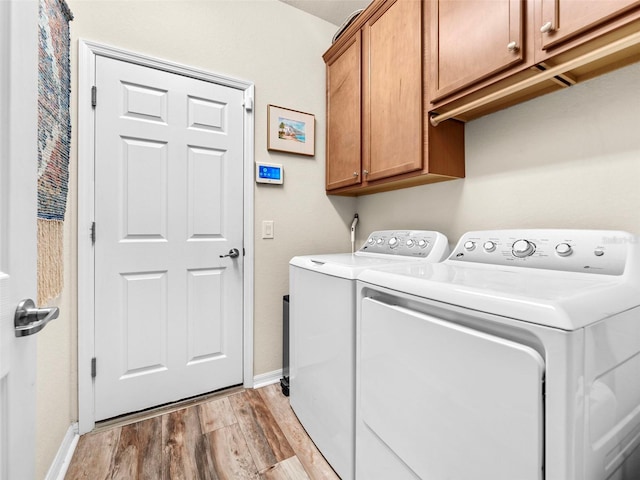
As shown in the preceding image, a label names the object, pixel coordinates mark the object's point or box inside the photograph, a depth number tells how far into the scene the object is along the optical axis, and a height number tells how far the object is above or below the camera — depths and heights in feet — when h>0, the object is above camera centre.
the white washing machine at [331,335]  3.85 -1.43
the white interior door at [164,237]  5.32 +0.05
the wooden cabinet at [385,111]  4.79 +2.44
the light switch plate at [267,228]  6.68 +0.25
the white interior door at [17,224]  1.65 +0.09
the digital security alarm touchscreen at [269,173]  6.54 +1.50
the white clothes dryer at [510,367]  1.91 -0.98
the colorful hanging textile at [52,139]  3.51 +1.34
